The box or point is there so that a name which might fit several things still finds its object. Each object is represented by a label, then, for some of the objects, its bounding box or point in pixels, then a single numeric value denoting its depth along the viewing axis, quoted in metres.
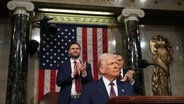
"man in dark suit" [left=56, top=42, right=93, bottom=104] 4.35
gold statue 8.68
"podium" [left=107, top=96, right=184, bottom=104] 1.96
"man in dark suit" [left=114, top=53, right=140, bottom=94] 3.60
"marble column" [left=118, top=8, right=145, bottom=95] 7.78
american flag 8.02
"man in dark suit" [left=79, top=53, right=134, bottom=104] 2.90
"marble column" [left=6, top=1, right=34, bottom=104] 7.00
